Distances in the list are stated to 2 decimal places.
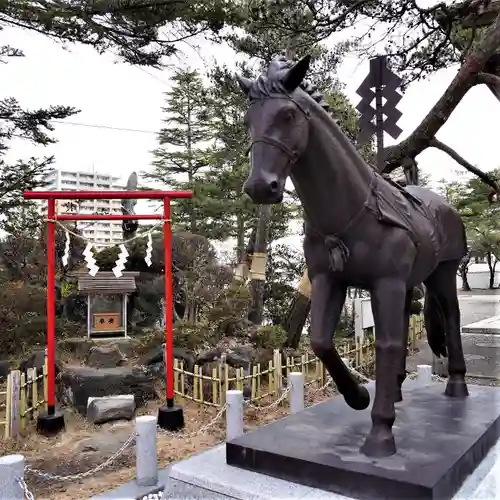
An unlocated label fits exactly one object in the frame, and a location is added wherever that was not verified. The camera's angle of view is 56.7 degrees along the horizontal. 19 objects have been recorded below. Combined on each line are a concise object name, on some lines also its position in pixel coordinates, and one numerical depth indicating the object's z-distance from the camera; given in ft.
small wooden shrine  24.40
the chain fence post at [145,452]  10.71
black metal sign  12.86
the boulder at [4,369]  22.99
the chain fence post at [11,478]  7.66
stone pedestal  6.48
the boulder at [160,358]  21.53
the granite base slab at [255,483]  6.85
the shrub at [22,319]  25.34
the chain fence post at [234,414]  12.34
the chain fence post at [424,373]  15.48
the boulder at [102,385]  19.29
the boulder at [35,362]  21.12
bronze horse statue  6.32
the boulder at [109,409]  17.10
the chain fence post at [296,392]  14.44
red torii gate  15.88
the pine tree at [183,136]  48.70
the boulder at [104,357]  21.98
